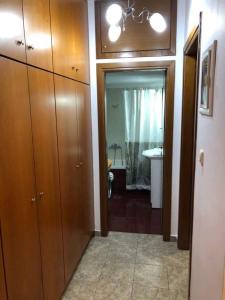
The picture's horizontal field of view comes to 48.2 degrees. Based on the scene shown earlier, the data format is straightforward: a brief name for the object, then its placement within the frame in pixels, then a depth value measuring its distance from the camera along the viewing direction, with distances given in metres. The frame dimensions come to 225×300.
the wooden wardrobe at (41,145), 1.30
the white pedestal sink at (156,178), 3.71
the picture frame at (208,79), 1.22
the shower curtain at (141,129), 4.57
